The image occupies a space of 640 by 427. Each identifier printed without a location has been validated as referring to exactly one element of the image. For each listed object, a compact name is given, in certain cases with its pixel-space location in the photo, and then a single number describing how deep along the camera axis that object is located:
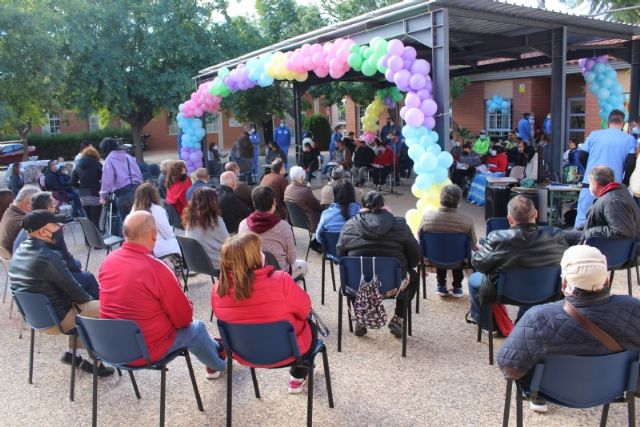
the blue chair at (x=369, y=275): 4.18
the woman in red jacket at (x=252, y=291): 3.08
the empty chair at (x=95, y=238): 6.50
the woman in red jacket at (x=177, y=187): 7.23
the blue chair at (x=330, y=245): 5.32
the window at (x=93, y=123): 34.38
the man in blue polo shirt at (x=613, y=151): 6.82
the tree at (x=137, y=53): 15.39
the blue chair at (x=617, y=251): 4.77
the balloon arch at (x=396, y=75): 7.19
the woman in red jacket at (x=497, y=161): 11.75
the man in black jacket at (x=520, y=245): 3.85
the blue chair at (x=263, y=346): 3.06
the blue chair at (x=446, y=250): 4.95
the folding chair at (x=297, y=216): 7.04
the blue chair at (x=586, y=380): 2.52
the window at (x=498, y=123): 21.40
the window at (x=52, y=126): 32.92
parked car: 26.44
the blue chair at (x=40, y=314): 3.73
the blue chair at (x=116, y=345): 3.12
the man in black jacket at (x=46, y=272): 3.72
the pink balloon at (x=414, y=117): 7.22
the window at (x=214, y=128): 33.12
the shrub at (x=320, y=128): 28.33
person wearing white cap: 2.53
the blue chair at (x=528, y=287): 3.88
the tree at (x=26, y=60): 10.64
